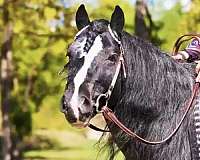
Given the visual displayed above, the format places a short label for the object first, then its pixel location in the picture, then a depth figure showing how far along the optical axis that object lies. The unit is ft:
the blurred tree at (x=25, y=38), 39.29
